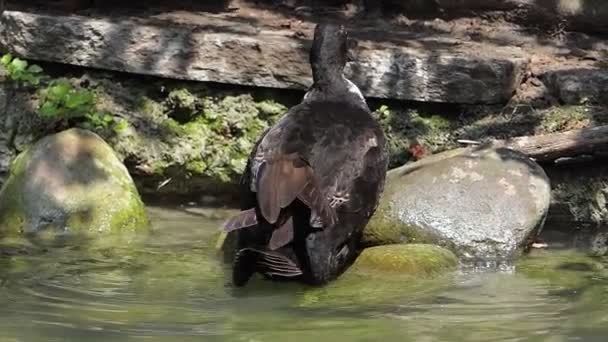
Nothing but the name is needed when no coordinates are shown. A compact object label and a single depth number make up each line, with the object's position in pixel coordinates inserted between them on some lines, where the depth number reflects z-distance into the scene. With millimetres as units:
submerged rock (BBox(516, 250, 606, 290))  13539
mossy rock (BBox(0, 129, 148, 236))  15758
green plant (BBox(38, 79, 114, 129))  16891
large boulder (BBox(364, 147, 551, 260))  14609
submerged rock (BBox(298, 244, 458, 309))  12789
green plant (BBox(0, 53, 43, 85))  17406
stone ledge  16797
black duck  13070
